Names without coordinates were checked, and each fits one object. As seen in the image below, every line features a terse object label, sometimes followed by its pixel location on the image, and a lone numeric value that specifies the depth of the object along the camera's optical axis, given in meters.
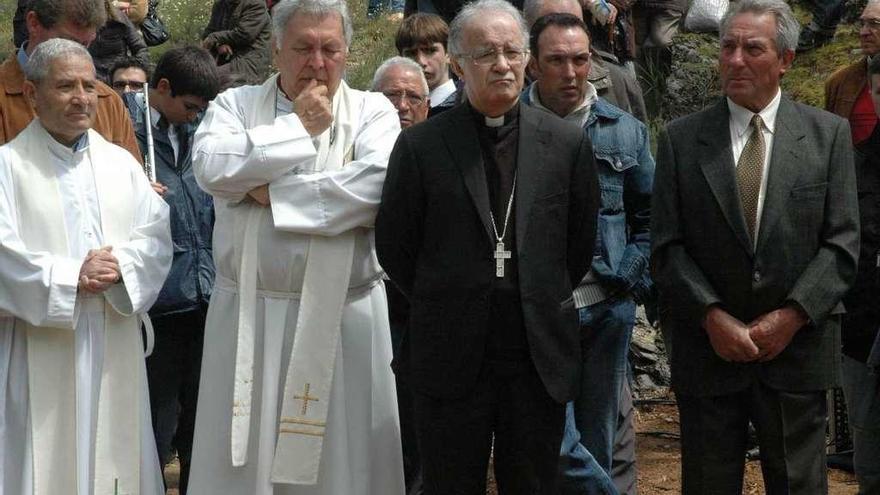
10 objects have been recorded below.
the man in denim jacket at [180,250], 13.26
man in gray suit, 10.56
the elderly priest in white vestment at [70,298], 11.82
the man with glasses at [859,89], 15.21
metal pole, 13.52
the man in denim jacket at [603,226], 12.09
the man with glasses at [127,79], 17.81
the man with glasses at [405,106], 13.44
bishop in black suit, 10.26
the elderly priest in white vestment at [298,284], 10.98
